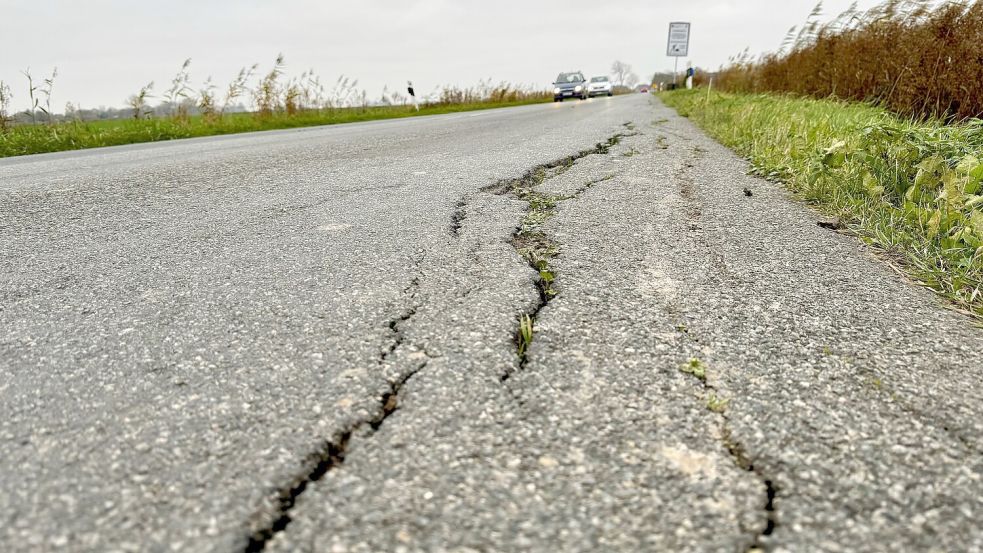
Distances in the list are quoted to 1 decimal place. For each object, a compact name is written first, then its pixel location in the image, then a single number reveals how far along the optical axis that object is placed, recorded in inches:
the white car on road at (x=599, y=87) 1115.3
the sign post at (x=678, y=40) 1026.5
